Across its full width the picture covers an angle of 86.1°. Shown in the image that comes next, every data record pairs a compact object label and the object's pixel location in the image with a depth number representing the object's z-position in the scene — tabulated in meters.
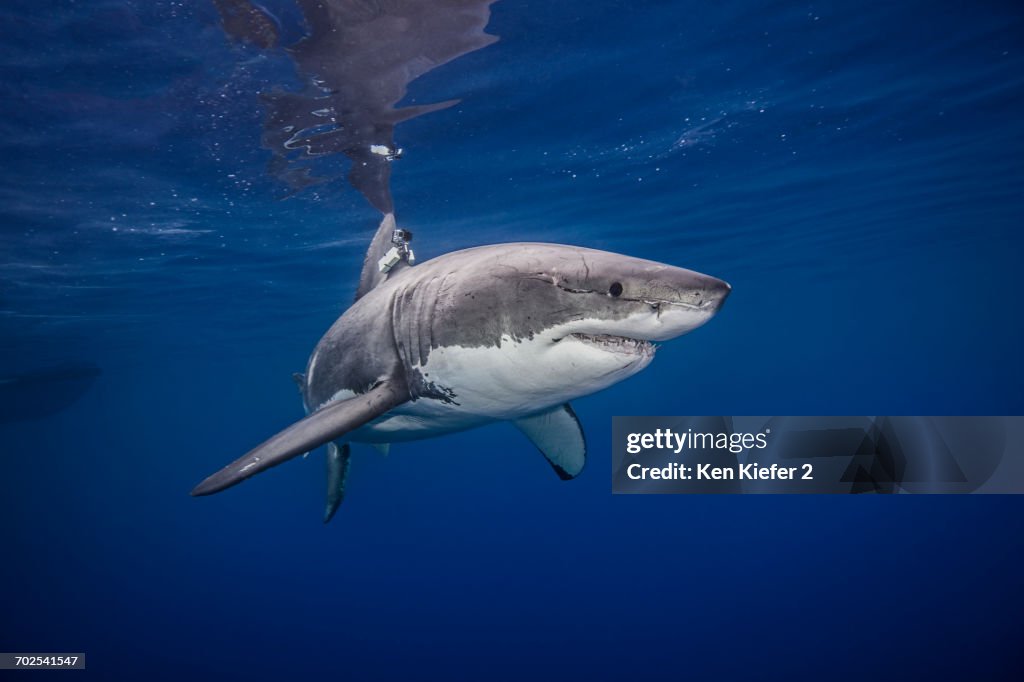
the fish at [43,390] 26.47
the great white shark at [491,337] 2.56
